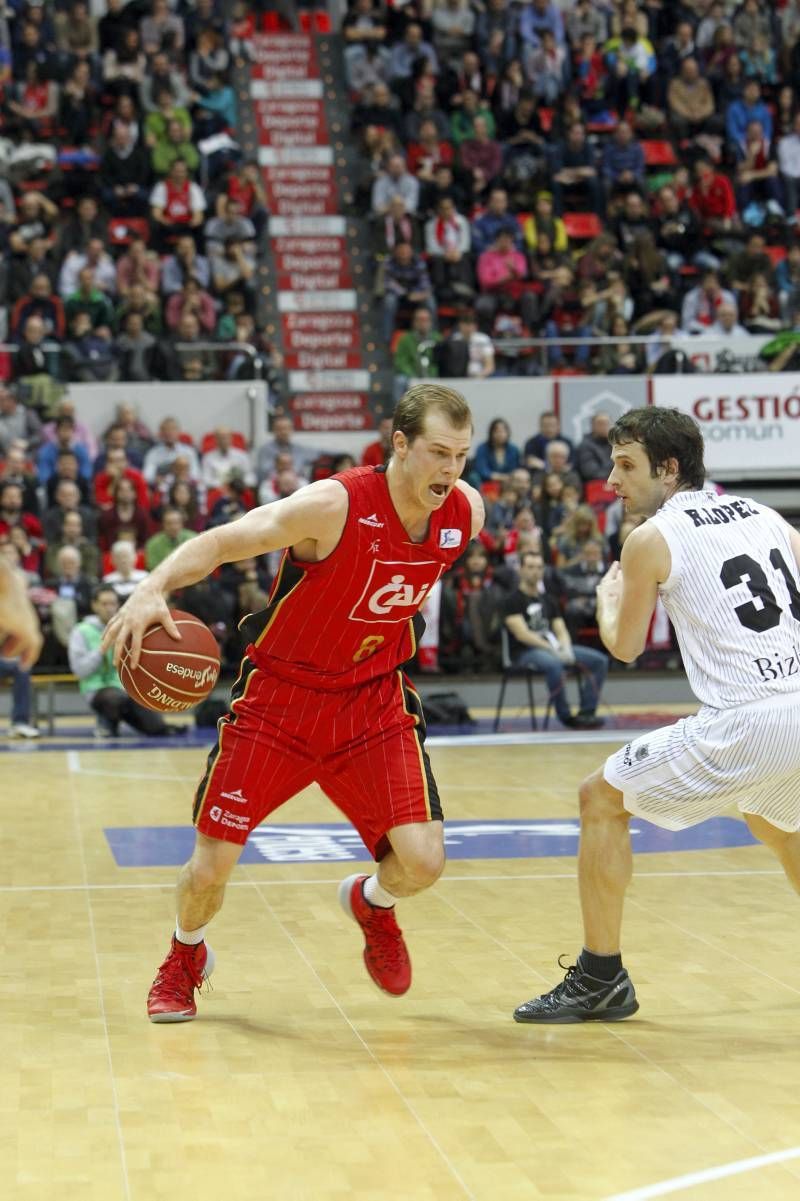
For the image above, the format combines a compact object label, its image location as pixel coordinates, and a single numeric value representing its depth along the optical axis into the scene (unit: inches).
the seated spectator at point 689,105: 856.3
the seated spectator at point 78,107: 783.7
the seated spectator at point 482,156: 814.5
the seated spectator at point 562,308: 751.7
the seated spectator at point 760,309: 749.9
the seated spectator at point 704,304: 753.6
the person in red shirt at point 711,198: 811.4
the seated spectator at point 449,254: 764.0
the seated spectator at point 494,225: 774.5
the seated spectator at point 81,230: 735.7
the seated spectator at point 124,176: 766.5
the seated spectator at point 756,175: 832.9
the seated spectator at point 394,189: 789.9
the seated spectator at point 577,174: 815.7
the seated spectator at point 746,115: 852.0
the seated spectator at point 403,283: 760.3
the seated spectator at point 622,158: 818.8
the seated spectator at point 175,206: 761.0
